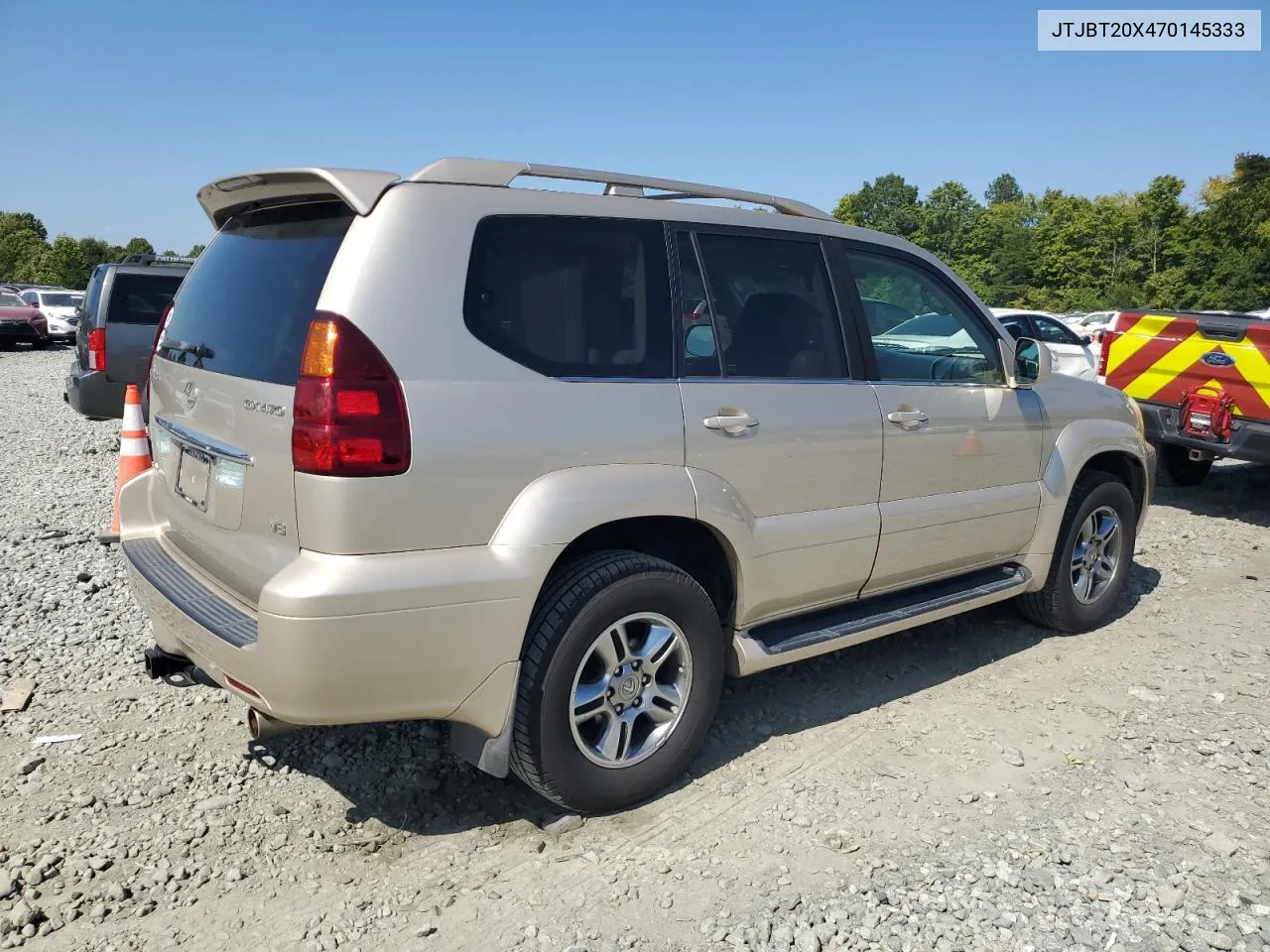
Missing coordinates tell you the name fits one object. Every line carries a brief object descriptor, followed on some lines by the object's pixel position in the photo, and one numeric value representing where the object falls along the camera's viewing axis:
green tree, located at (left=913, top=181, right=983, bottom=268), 83.38
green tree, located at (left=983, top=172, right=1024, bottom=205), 156.25
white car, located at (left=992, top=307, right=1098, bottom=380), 13.86
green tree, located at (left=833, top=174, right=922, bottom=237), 96.56
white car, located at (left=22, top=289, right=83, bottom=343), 27.05
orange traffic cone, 5.22
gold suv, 2.49
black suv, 9.14
